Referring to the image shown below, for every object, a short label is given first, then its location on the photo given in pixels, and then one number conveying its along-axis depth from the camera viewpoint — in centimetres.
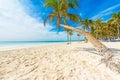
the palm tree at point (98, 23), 2035
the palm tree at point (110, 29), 1964
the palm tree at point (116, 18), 1727
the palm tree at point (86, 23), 2016
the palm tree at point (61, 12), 457
